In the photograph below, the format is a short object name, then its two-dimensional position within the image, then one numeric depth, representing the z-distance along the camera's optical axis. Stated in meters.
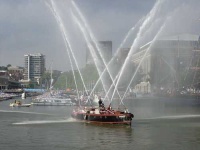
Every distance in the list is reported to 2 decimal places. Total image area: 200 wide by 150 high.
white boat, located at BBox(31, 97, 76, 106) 90.74
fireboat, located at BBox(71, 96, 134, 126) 41.72
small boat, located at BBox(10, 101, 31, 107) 87.51
